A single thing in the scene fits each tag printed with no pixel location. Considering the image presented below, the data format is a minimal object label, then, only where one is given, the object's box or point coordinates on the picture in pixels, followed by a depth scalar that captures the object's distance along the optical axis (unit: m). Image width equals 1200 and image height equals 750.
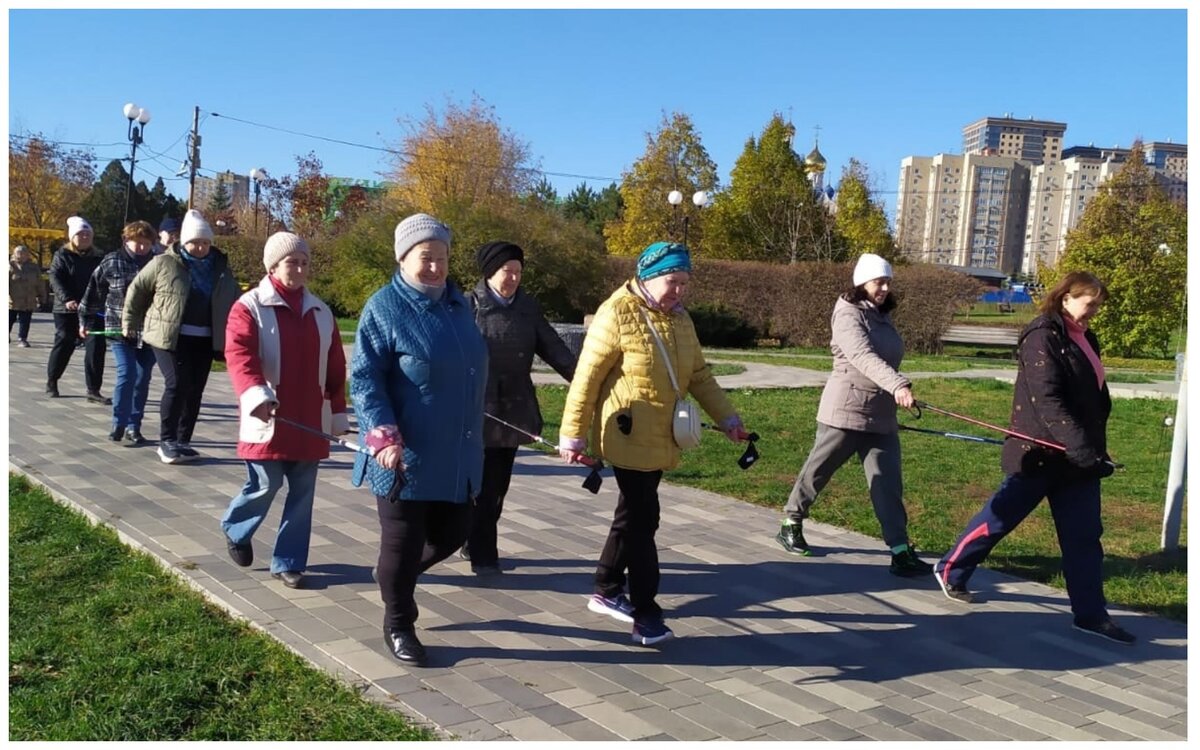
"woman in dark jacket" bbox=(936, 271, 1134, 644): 4.58
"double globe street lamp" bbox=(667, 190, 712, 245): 29.98
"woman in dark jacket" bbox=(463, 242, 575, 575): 4.99
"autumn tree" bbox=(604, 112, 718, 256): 39.25
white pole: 5.68
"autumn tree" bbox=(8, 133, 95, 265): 39.16
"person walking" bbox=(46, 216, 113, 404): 10.18
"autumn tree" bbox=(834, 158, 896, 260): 37.19
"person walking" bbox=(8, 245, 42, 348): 14.90
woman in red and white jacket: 4.60
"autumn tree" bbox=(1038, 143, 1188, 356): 26.22
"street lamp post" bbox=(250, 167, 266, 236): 44.93
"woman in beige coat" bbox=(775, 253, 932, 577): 5.41
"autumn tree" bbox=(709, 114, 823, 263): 38.19
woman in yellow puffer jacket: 4.21
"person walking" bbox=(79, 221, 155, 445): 8.12
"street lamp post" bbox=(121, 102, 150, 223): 27.30
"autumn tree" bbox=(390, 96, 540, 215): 39.41
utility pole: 31.89
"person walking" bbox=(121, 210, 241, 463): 7.27
